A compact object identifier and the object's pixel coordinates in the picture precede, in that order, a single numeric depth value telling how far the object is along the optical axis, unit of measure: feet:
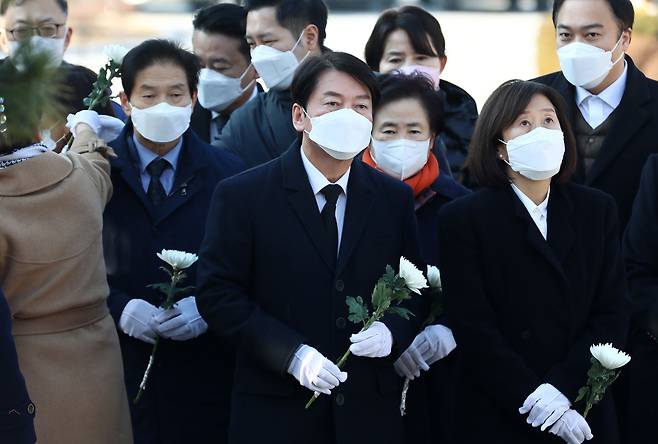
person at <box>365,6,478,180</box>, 36.63
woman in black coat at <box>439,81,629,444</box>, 26.73
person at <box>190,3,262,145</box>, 38.83
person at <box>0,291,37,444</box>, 20.22
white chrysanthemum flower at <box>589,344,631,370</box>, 25.43
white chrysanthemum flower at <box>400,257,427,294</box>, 24.82
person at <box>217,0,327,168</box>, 34.30
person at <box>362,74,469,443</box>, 30.42
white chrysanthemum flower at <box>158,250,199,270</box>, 28.12
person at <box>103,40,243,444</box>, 30.12
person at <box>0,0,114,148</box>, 31.24
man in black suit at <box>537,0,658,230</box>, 32.71
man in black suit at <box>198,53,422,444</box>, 25.53
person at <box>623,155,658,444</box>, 29.43
